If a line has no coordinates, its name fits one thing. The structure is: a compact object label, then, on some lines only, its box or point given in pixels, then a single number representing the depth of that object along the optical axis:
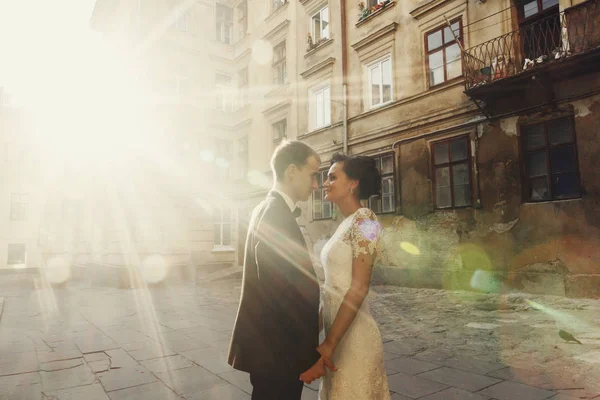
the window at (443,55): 10.44
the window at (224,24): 21.58
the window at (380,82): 12.52
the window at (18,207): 28.25
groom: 1.79
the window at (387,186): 12.01
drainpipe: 13.55
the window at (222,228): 19.35
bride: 1.91
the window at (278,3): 17.49
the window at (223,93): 20.91
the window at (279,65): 17.56
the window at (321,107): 15.03
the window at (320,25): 15.24
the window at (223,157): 20.20
